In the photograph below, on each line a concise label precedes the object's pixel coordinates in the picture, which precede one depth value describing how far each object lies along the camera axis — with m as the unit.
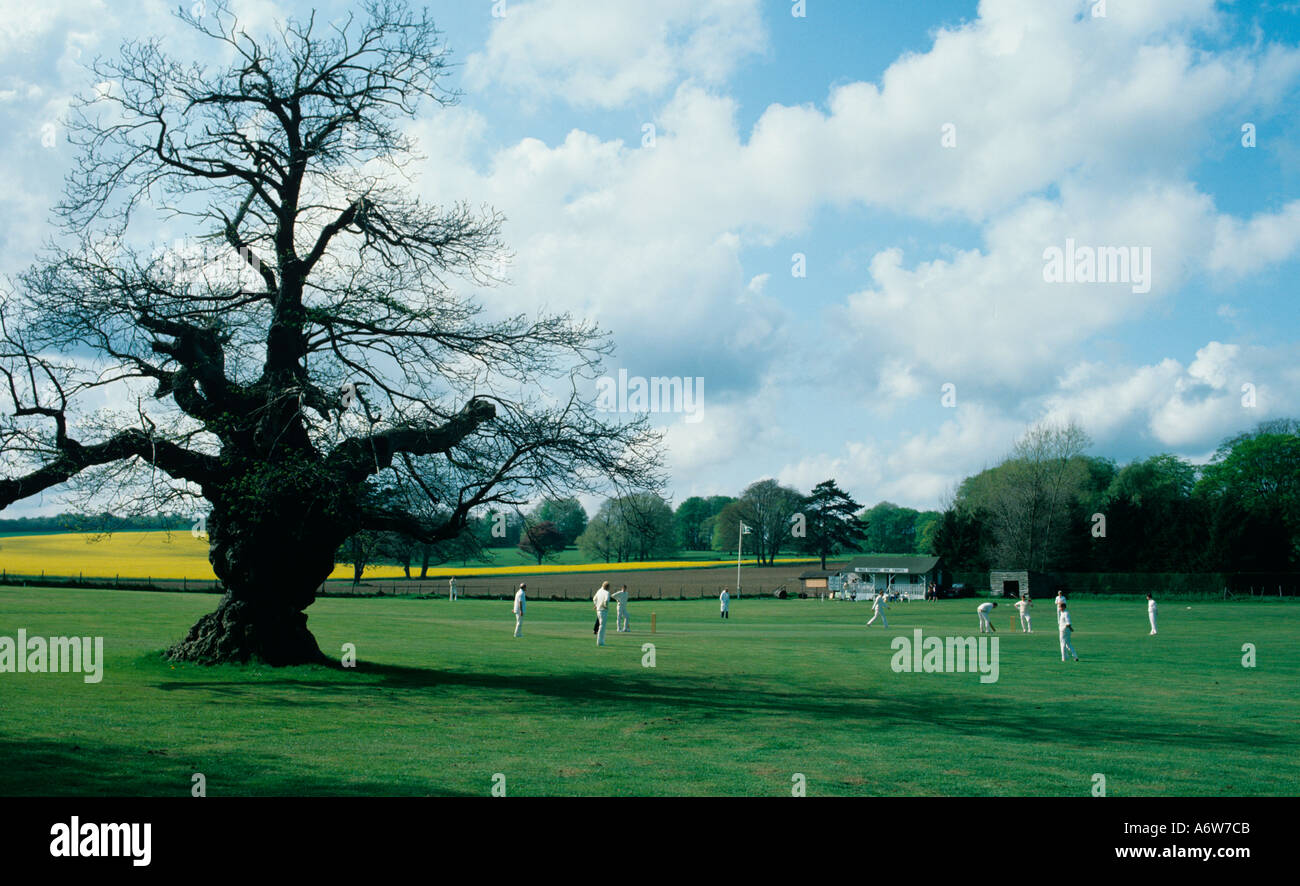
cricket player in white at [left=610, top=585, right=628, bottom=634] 43.22
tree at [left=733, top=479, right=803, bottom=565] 141.38
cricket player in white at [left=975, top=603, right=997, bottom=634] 45.38
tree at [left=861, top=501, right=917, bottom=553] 196.88
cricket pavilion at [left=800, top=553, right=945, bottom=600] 99.00
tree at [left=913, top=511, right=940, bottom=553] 146.88
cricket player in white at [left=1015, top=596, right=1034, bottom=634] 48.12
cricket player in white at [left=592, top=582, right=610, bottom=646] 36.41
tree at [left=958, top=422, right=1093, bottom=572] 102.75
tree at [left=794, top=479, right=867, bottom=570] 145.75
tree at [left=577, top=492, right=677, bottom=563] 120.64
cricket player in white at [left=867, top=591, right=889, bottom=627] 50.19
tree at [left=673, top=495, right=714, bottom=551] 183.12
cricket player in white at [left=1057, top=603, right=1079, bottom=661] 32.66
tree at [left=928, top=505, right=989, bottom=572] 107.62
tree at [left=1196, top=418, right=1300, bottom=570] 91.88
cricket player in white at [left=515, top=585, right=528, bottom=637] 38.57
